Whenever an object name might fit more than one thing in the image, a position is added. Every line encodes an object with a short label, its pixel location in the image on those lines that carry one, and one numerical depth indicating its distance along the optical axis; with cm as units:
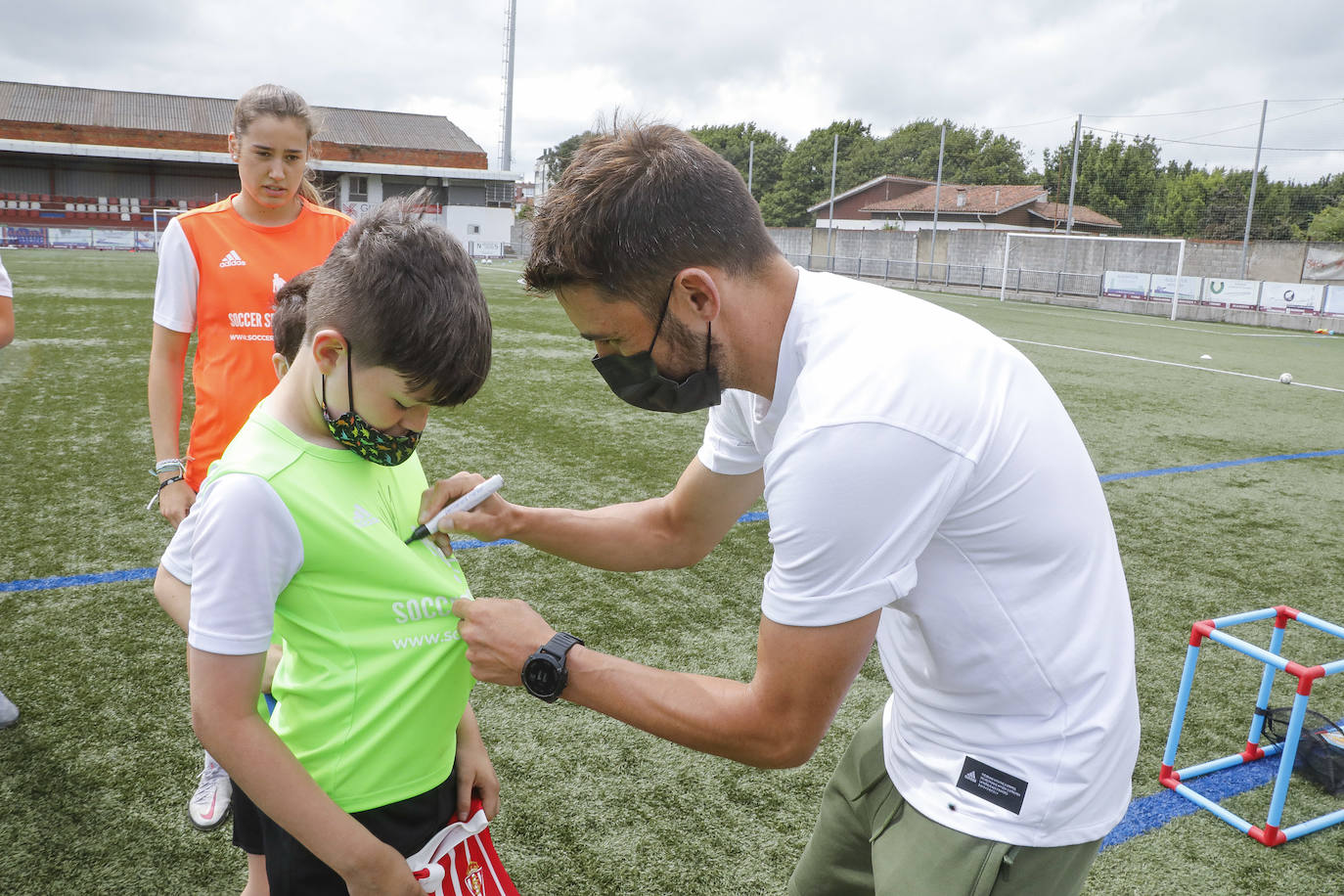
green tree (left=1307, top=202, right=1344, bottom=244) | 2355
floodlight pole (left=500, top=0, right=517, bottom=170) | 4831
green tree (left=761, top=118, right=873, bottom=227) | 6456
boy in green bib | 131
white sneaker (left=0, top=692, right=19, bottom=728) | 305
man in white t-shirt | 125
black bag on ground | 313
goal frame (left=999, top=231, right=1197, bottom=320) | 2342
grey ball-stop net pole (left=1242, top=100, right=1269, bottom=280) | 2089
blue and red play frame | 269
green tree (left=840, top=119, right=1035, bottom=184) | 6502
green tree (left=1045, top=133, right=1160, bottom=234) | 2877
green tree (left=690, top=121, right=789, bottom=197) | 6986
